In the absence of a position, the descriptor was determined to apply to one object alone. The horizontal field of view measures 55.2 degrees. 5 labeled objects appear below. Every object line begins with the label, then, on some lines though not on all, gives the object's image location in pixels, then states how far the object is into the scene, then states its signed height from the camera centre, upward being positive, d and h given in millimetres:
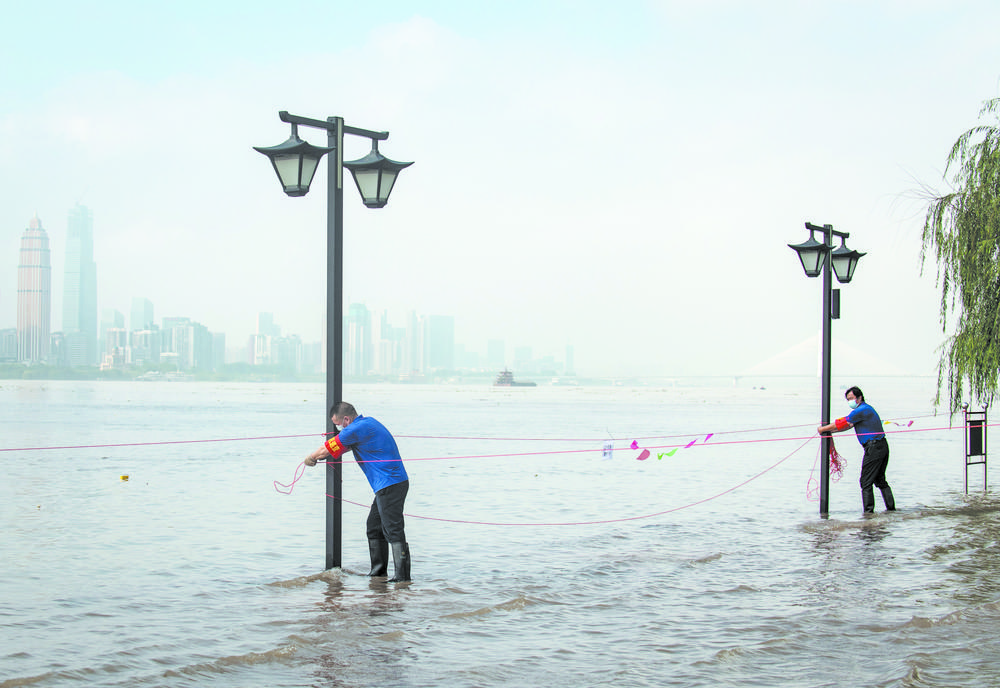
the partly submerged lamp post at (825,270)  12758 +1279
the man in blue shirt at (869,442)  12203 -1038
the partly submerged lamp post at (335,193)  8367 +1512
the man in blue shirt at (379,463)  8047 -886
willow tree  14719 +1598
